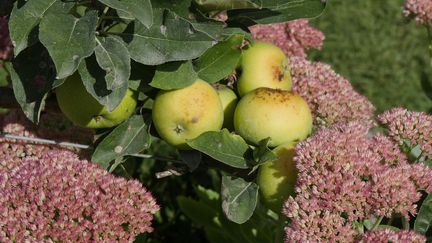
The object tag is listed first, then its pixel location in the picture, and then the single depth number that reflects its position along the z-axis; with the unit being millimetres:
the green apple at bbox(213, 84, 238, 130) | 1350
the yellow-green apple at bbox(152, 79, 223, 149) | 1297
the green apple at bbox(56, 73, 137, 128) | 1302
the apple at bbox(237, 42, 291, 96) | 1350
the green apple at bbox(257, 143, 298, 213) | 1283
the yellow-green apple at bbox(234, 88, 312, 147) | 1304
